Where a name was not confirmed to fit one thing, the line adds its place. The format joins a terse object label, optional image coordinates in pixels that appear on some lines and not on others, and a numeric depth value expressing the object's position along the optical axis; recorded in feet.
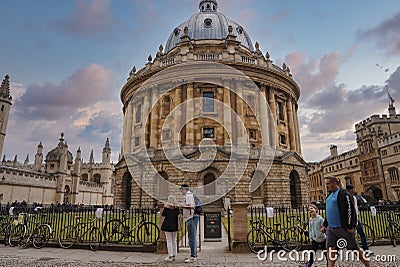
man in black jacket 18.35
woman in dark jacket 27.84
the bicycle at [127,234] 33.05
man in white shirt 28.09
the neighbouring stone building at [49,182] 114.93
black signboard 36.83
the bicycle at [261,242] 31.65
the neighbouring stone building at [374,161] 141.38
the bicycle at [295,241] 32.04
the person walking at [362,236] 27.58
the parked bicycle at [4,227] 38.25
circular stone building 87.30
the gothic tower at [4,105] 119.79
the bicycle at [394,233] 34.27
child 23.73
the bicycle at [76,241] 33.72
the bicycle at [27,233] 35.50
